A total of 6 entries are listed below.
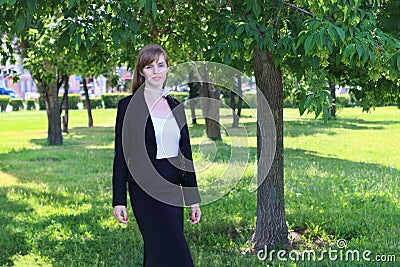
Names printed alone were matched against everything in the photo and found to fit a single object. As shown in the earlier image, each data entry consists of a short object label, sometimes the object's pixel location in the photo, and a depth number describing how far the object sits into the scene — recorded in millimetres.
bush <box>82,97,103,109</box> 44781
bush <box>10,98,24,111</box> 44553
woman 3305
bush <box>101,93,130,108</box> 44000
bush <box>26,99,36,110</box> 44781
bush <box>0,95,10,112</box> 43778
